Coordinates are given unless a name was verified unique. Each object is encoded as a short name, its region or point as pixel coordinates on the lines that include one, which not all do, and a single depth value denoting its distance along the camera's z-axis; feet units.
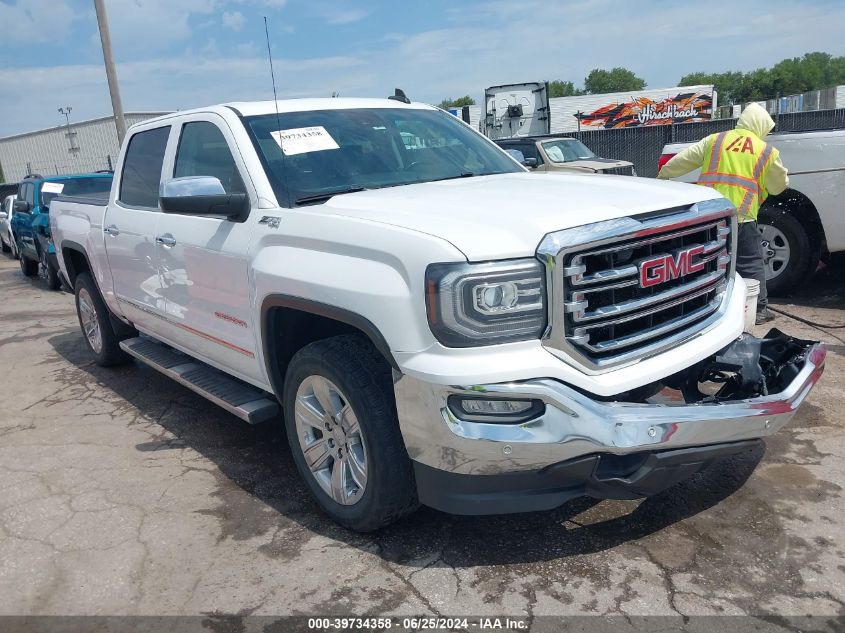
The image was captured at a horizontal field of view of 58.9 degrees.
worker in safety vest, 19.29
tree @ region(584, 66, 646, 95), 451.94
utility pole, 45.14
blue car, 38.45
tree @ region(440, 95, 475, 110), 306.06
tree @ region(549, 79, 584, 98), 442.09
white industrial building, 125.29
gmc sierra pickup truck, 8.84
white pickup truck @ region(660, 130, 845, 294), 21.44
